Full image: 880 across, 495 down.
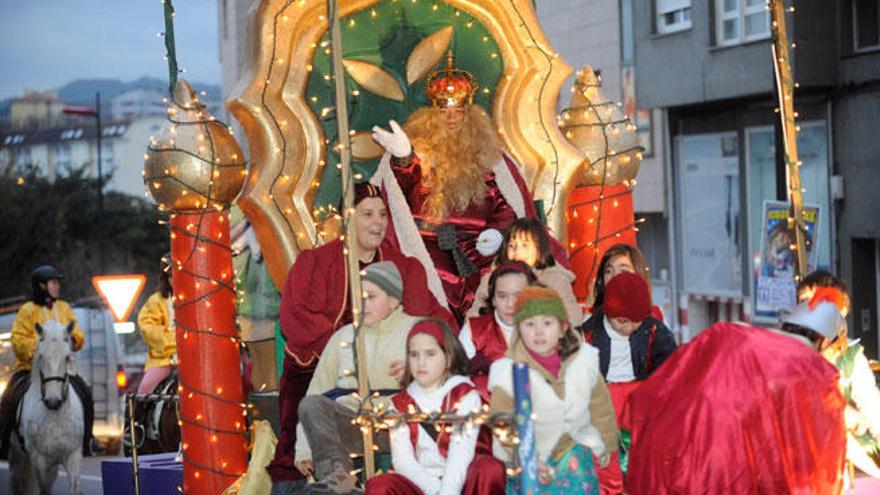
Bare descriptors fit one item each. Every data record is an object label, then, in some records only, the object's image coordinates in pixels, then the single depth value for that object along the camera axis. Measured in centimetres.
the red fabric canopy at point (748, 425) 665
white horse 1398
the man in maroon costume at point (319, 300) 802
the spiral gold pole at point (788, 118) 890
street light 3476
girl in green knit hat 658
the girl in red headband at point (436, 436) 659
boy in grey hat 713
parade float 896
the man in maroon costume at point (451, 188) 902
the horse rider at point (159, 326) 1366
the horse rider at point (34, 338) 1450
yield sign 1759
